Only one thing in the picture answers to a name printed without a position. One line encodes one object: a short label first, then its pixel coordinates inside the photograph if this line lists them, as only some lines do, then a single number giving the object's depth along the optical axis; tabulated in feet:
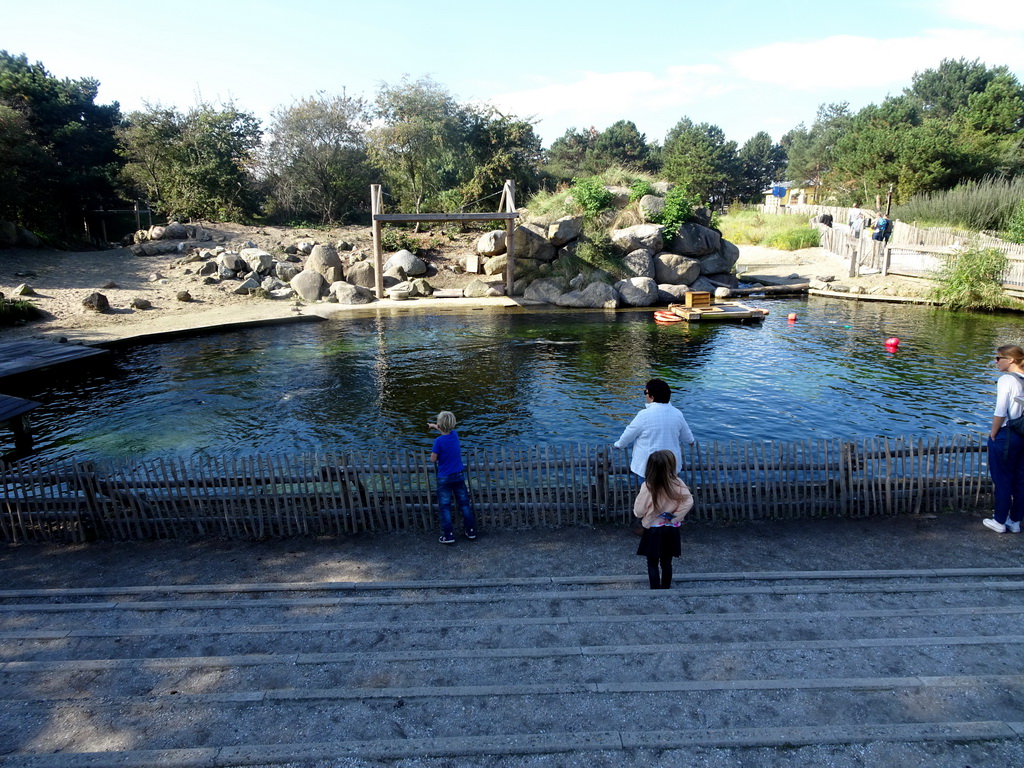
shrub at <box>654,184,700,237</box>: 113.29
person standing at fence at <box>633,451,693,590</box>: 21.16
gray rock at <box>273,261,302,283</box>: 109.81
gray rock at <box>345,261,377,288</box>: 111.45
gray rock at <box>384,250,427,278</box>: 116.78
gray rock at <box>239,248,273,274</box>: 109.09
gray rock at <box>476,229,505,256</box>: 112.68
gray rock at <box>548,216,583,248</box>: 112.57
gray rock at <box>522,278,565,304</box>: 107.34
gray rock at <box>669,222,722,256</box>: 114.52
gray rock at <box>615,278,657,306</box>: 104.47
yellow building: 205.28
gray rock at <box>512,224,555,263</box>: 112.57
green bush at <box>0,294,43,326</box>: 77.56
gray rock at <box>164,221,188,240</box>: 117.80
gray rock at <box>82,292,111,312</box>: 85.87
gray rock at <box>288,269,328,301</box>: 105.09
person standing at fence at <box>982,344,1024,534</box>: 25.41
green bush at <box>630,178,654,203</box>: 117.33
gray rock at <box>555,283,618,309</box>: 103.30
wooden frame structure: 102.22
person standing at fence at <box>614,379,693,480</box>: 23.67
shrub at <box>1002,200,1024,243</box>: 100.32
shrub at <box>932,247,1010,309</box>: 89.35
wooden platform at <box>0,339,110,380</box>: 56.03
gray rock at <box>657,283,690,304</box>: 107.24
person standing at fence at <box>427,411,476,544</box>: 27.09
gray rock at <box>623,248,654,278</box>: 108.88
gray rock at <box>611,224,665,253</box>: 111.24
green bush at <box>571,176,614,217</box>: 112.98
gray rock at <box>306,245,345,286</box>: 110.73
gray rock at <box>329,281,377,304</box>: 104.63
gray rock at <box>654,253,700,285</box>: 112.37
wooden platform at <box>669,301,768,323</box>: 88.53
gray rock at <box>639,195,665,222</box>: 115.24
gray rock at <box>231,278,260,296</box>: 103.55
